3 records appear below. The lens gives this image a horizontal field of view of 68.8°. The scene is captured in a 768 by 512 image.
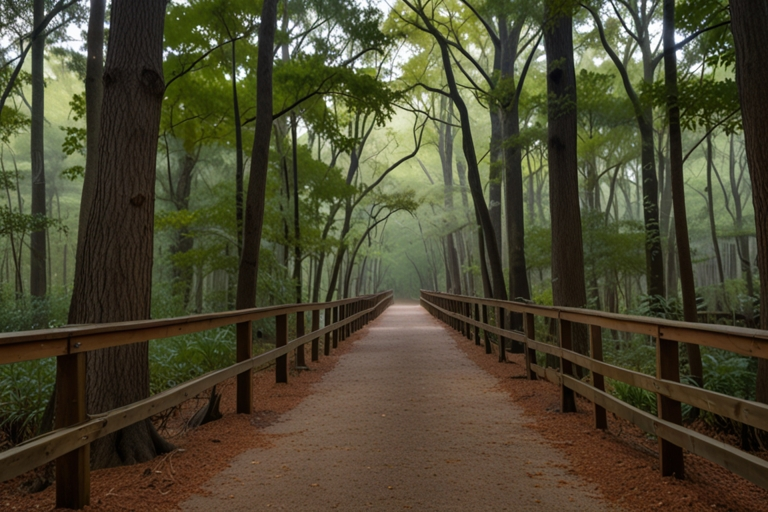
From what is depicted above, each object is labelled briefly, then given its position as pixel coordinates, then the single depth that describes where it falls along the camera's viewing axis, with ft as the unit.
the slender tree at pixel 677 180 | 28.04
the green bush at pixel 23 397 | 17.57
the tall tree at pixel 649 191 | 44.88
